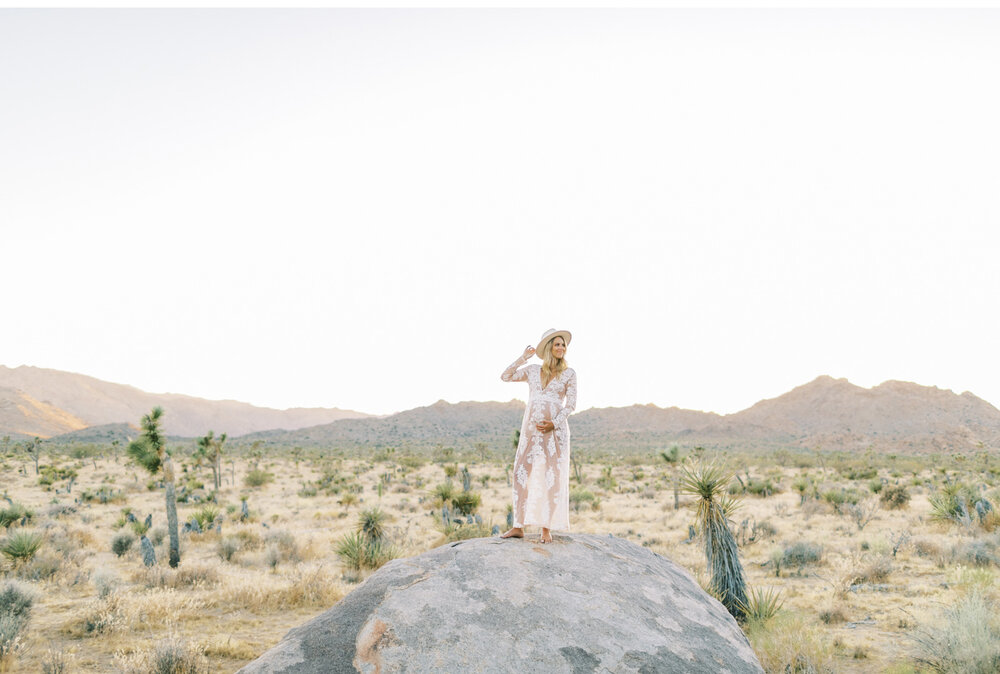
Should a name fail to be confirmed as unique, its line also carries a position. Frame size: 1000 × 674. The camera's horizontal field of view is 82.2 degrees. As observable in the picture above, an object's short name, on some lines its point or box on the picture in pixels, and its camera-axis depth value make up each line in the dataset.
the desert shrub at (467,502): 21.05
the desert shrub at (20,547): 12.83
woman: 6.21
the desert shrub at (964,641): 6.51
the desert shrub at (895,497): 22.78
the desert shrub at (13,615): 7.94
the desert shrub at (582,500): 24.78
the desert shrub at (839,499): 22.84
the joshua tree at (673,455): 22.38
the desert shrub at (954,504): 16.66
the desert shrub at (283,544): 15.19
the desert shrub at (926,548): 14.56
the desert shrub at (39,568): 12.28
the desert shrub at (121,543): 15.44
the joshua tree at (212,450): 32.18
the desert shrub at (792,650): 7.29
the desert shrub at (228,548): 15.16
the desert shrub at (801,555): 14.73
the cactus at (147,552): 13.48
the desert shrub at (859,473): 35.12
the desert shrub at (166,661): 7.07
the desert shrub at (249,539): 16.64
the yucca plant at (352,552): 13.34
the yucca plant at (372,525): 14.67
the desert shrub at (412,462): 44.66
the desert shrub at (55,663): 7.34
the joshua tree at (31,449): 47.28
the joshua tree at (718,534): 9.28
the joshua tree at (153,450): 14.86
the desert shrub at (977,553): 12.93
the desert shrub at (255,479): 33.44
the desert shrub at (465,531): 14.94
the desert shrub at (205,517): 19.20
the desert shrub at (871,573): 12.70
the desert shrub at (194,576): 12.18
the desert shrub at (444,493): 22.53
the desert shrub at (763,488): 28.66
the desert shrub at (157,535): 16.58
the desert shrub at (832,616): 10.34
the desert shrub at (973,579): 9.80
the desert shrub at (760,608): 8.98
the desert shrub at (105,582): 10.78
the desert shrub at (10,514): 17.92
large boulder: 4.21
